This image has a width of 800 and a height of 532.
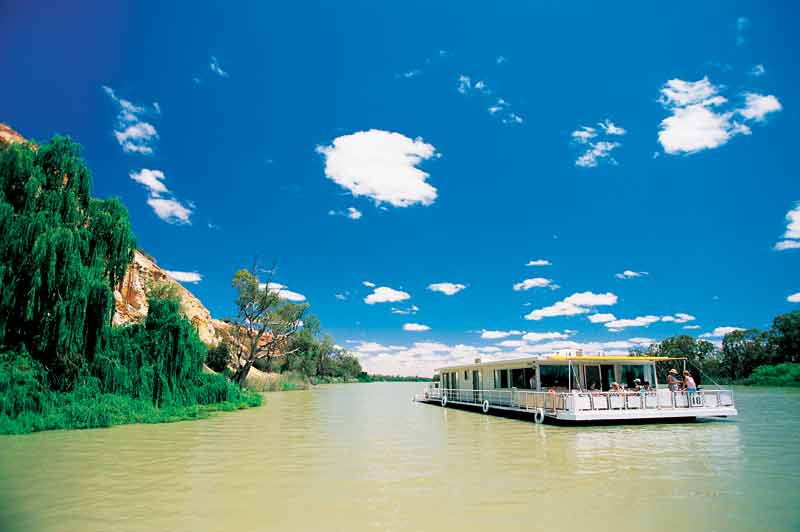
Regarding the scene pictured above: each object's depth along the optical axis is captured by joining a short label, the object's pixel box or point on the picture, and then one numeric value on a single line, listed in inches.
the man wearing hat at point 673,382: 875.4
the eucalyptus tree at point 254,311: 1967.0
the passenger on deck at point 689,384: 852.6
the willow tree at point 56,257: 708.0
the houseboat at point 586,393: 799.1
